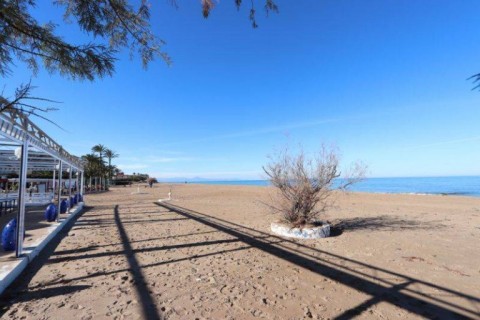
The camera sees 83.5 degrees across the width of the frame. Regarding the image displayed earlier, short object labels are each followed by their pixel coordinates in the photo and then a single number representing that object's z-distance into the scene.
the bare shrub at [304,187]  7.84
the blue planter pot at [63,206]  10.94
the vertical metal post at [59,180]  8.86
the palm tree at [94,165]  39.84
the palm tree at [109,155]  53.87
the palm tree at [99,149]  48.90
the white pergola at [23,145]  4.14
